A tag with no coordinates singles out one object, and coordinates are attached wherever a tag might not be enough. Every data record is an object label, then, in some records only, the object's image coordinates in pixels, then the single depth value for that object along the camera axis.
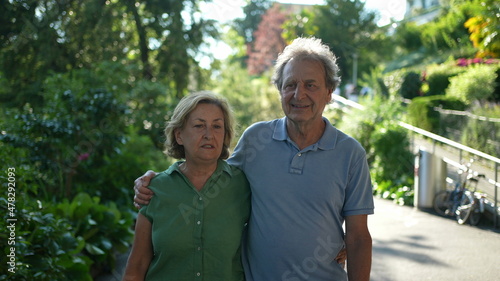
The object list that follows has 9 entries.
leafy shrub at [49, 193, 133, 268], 5.17
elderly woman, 2.32
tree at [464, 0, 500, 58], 14.16
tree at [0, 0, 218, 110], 12.12
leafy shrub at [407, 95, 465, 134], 12.80
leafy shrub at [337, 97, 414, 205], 9.37
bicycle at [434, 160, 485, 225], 6.36
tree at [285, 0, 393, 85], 39.59
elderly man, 2.37
